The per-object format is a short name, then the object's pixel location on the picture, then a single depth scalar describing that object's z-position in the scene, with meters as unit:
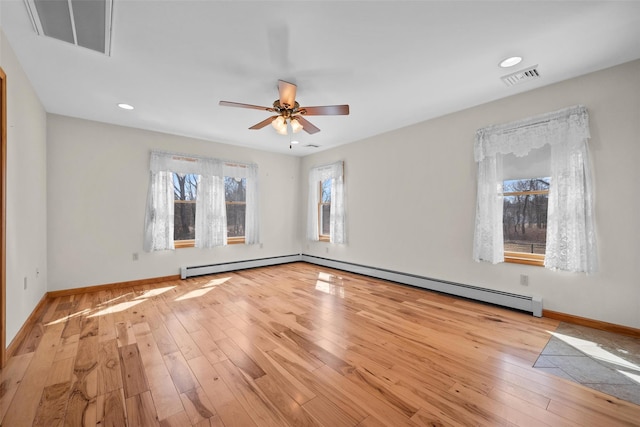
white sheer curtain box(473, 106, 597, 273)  2.73
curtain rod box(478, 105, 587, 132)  2.84
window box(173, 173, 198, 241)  4.91
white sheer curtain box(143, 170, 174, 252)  4.49
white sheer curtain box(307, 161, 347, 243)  5.47
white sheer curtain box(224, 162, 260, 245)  5.67
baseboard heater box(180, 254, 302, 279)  4.92
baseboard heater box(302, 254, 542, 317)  3.14
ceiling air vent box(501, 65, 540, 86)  2.71
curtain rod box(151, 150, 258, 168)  4.67
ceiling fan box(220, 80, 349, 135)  2.72
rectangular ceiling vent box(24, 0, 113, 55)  1.80
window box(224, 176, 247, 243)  5.56
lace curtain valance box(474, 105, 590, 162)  2.80
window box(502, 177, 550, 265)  3.18
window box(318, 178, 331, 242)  6.18
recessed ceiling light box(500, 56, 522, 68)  2.51
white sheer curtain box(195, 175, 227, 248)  5.00
